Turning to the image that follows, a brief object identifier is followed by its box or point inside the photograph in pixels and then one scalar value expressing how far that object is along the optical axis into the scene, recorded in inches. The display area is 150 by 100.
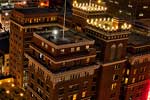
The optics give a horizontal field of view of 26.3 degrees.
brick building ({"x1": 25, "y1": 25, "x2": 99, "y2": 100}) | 3644.2
